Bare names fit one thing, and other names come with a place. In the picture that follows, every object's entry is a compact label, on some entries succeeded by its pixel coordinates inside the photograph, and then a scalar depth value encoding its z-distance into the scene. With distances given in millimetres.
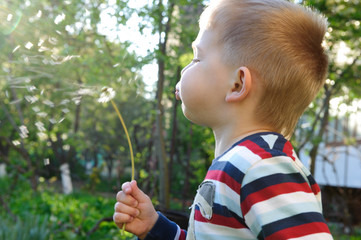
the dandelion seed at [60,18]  3246
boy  971
